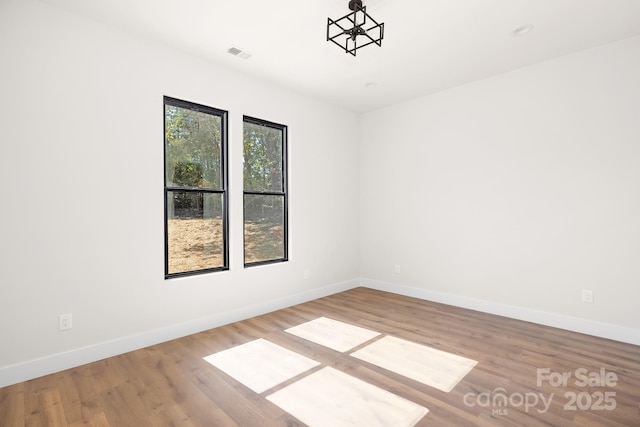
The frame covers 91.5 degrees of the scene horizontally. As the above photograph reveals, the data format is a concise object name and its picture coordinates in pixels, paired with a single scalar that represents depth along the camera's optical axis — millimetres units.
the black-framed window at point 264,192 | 3869
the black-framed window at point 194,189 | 3207
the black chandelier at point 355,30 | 2273
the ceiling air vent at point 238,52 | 3176
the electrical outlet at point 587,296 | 3201
